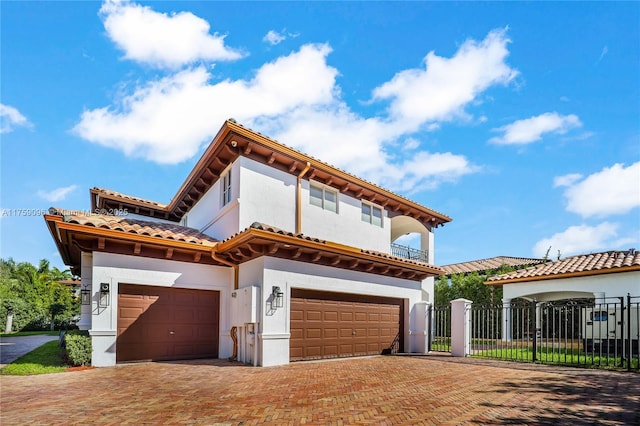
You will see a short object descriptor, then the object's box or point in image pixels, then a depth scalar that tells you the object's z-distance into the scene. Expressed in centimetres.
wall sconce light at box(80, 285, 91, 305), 1169
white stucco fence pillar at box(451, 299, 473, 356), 1496
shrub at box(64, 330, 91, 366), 1045
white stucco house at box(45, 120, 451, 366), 1131
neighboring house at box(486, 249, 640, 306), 1667
